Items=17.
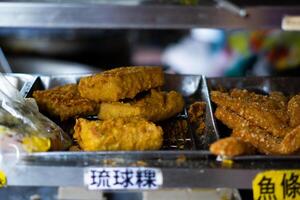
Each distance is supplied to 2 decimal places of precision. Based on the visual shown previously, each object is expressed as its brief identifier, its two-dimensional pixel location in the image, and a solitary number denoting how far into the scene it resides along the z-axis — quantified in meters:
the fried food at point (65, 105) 0.96
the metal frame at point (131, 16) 1.13
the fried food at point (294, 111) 0.93
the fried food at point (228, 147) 0.84
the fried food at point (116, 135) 0.87
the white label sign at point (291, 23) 1.13
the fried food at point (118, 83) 0.96
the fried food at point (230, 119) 0.93
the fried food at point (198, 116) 0.96
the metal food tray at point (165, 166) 0.84
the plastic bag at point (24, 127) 0.85
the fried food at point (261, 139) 0.87
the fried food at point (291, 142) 0.86
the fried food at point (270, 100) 0.94
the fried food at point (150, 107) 0.95
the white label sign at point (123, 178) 0.83
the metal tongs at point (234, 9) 1.12
